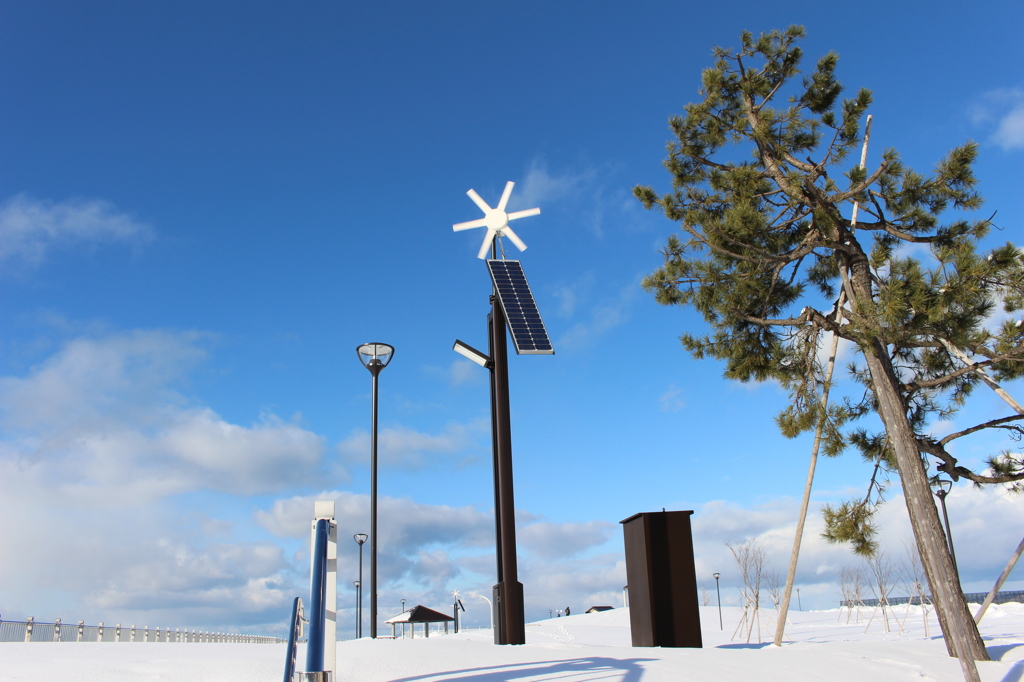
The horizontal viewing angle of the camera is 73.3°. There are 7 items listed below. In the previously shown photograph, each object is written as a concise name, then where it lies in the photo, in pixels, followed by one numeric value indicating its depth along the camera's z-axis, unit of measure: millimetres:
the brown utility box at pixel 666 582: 9281
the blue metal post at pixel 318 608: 4145
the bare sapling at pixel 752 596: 17781
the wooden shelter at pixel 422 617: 21420
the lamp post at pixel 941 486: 10727
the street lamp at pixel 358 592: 17859
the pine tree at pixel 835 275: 9078
